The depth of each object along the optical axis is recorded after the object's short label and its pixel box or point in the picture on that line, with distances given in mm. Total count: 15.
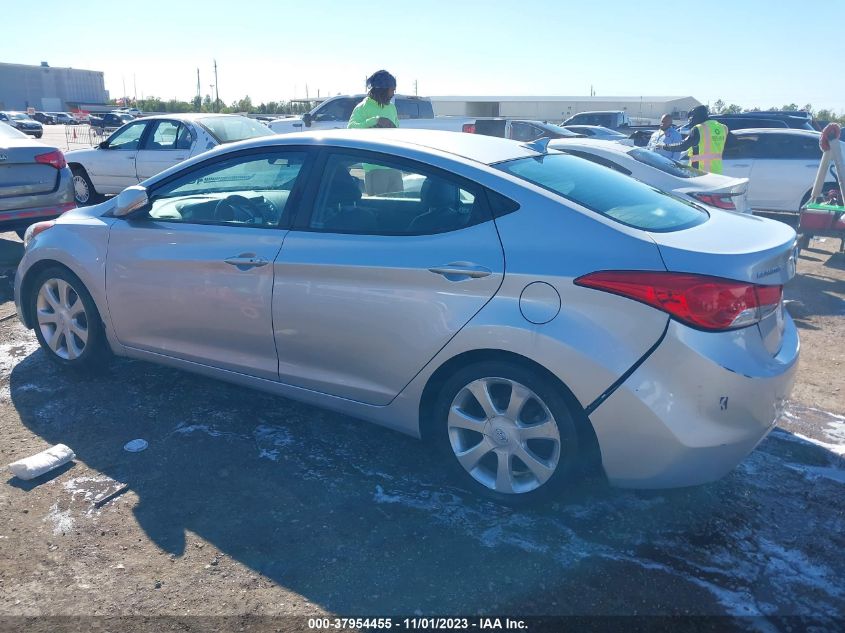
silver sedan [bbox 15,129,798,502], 2785
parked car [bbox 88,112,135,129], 45438
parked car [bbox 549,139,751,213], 7116
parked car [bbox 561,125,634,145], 21070
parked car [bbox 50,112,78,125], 64125
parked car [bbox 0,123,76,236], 7465
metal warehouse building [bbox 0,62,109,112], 96938
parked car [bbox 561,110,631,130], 27422
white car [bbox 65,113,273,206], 10172
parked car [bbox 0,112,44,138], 41750
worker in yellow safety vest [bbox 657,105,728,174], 9234
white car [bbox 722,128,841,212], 11148
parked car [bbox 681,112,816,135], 15353
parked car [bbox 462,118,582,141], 17047
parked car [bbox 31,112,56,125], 64438
